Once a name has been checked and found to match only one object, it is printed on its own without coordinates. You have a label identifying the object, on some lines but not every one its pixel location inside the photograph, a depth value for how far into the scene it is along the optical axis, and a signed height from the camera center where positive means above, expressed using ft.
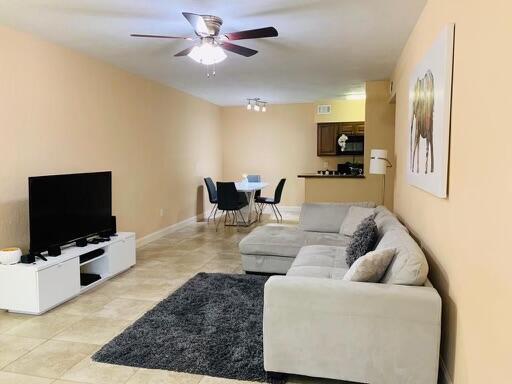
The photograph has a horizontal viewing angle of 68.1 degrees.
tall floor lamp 15.55 +0.39
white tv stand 10.19 -3.25
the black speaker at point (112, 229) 14.16 -2.33
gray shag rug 7.91 -4.06
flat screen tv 10.94 -1.32
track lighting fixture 25.50 +4.68
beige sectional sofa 6.54 -2.80
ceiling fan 9.43 +3.44
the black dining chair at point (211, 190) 24.58 -1.42
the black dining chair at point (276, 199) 24.34 -1.98
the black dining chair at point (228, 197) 22.47 -1.70
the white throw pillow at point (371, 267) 7.29 -1.87
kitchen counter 20.07 -0.35
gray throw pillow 9.67 -1.86
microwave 25.85 +1.72
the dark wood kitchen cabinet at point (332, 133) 25.93 +2.59
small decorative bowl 10.35 -2.48
